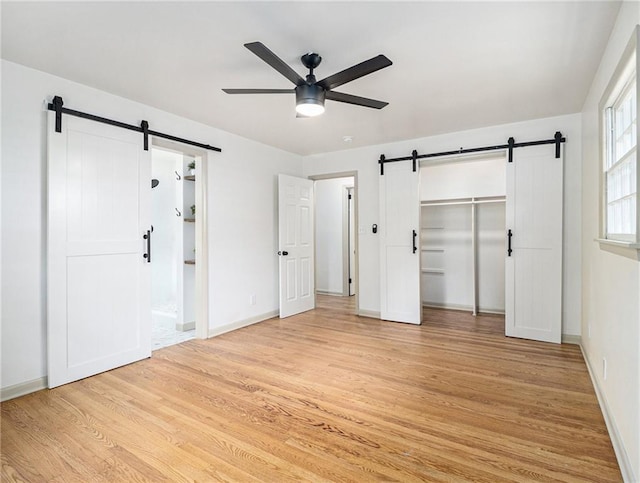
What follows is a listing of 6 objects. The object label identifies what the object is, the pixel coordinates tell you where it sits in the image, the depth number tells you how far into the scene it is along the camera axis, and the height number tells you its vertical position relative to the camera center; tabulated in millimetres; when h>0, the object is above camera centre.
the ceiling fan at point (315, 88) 2074 +1020
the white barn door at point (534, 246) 3805 -87
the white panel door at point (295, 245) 5012 -96
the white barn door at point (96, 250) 2779 -96
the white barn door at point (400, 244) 4633 -77
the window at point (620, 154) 1833 +526
